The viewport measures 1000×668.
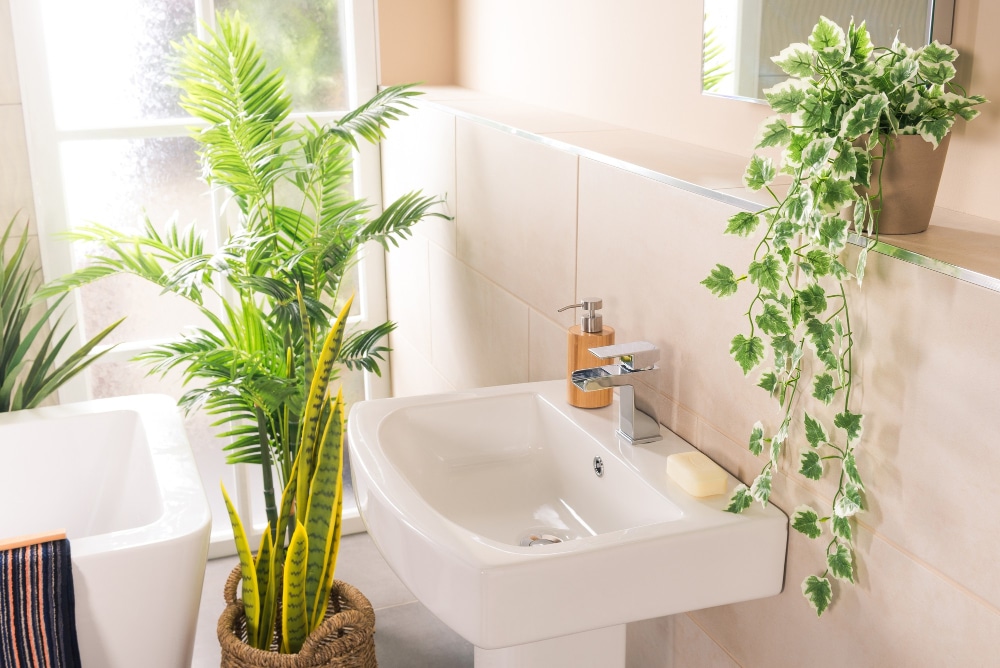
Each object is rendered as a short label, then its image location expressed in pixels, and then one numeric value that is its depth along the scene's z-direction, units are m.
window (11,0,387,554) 2.78
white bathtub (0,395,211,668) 1.77
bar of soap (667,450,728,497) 1.46
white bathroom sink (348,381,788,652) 1.30
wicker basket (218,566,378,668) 2.11
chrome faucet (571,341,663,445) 1.59
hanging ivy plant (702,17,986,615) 1.12
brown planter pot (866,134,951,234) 1.14
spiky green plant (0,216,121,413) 2.41
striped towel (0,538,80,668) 1.69
